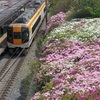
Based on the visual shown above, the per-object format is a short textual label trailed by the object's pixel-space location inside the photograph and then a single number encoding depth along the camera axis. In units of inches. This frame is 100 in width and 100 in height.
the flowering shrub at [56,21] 1132.0
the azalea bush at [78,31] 831.1
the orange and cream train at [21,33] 979.3
